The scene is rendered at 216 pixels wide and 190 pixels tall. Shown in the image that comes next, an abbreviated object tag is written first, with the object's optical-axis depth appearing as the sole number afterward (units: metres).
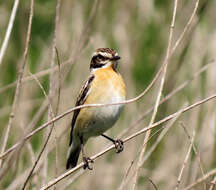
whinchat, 9.02
